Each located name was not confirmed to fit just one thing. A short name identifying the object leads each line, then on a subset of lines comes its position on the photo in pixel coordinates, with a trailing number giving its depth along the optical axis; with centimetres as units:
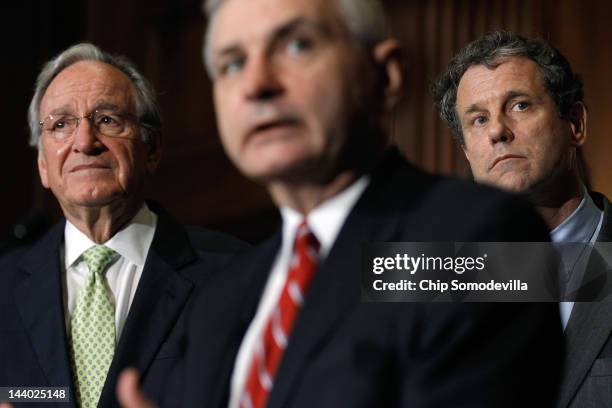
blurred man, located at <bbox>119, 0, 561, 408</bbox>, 397
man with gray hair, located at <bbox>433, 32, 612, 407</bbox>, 450
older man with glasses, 461
